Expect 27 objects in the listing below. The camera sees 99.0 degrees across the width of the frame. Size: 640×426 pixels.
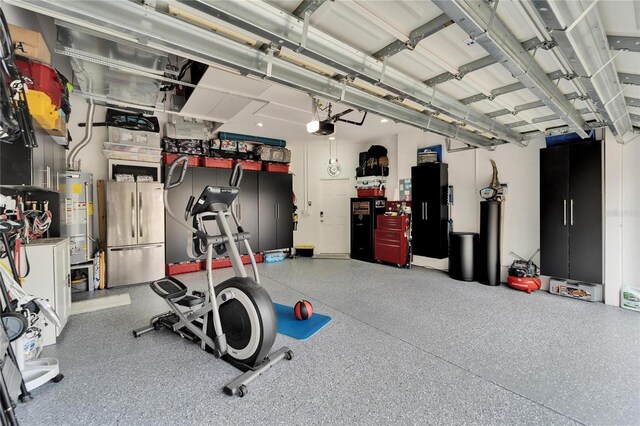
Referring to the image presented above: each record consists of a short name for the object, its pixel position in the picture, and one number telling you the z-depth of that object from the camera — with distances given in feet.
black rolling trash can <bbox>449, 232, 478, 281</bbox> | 16.67
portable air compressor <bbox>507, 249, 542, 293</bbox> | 14.61
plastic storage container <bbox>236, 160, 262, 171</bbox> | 21.11
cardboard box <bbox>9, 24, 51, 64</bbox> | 7.29
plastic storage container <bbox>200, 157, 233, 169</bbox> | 19.22
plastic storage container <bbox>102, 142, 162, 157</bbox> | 15.43
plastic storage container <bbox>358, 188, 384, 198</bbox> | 22.38
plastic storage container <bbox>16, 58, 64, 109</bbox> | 7.52
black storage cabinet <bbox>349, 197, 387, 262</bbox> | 22.33
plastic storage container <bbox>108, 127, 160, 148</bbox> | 15.46
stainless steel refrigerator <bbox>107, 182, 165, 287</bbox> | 15.07
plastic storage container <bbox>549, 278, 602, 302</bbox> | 13.31
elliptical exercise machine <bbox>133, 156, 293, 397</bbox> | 7.27
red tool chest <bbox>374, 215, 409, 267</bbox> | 20.29
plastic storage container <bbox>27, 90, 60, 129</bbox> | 7.66
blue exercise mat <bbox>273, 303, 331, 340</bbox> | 9.57
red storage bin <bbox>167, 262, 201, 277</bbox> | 17.88
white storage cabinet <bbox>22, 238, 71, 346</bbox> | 8.50
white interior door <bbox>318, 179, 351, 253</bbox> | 25.09
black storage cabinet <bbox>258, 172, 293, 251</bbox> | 21.89
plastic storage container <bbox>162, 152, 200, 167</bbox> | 17.66
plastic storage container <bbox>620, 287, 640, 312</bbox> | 12.09
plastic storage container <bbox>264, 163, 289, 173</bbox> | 22.32
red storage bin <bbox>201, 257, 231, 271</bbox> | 19.38
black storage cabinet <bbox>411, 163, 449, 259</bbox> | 18.56
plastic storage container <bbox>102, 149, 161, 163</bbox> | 15.49
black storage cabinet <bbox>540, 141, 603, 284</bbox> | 13.28
